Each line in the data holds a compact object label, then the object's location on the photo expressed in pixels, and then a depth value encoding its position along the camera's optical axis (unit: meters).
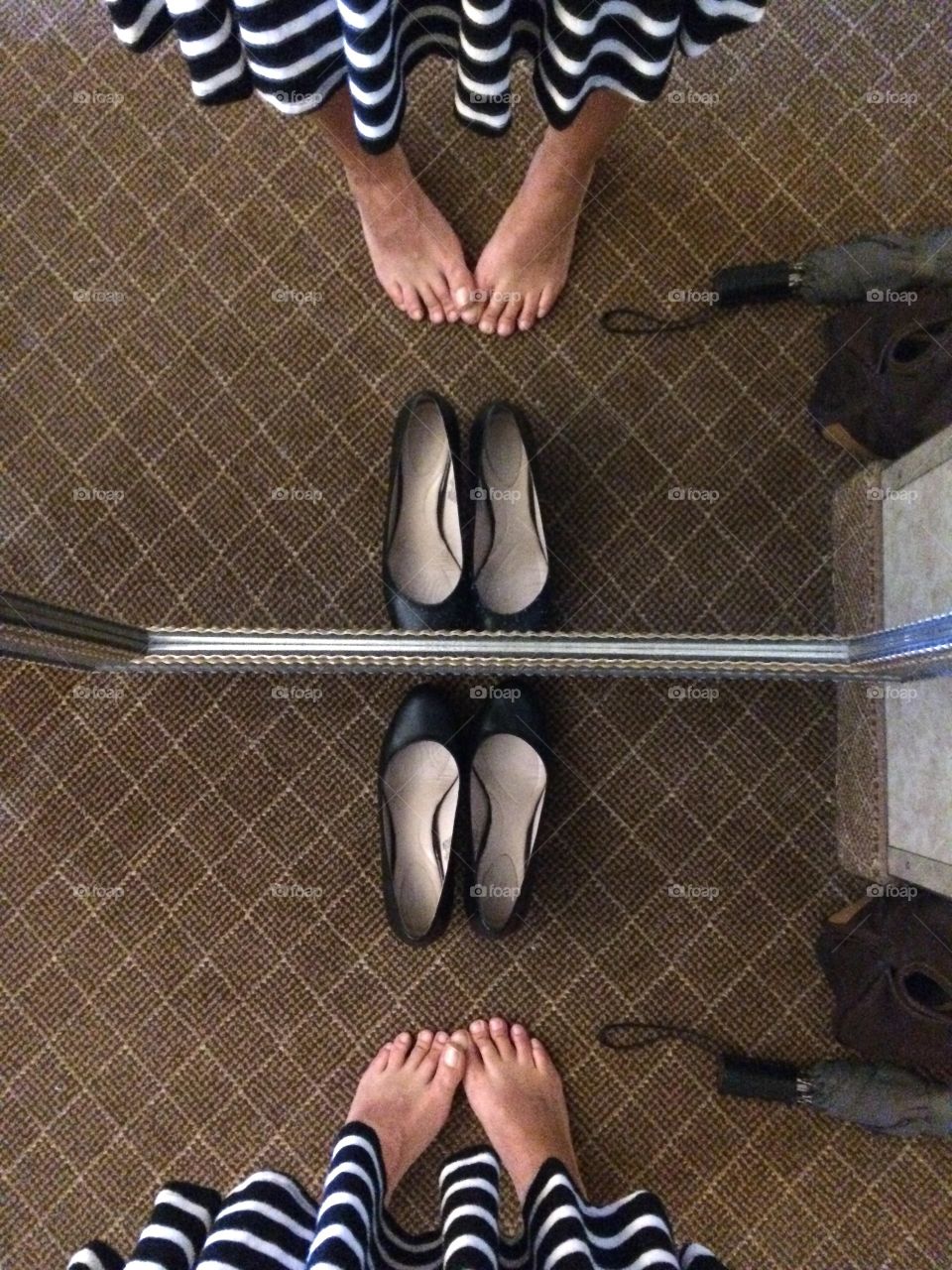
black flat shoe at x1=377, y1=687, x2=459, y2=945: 1.07
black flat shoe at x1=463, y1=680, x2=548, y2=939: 1.07
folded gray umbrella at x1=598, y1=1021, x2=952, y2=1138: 1.00
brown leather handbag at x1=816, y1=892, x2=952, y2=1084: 0.91
